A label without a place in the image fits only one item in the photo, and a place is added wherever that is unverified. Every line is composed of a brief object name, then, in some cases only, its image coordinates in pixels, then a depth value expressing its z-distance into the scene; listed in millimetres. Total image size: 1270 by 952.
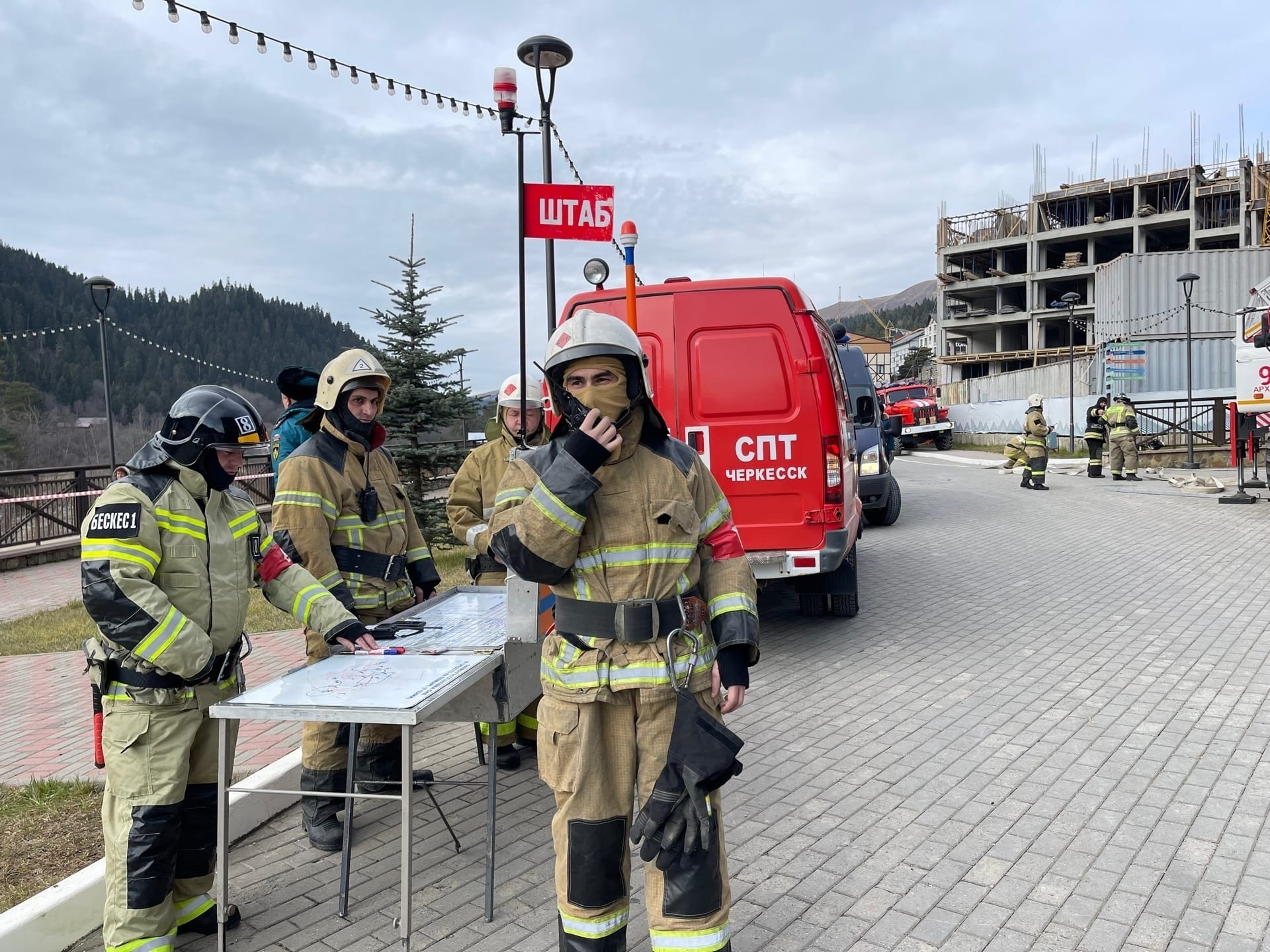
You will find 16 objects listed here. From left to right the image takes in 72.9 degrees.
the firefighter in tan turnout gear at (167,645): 2619
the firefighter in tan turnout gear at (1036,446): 16859
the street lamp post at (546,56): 5273
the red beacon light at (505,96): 4480
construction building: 55781
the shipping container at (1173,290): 32188
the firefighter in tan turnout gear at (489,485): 4723
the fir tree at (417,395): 10992
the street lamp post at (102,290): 15352
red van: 6094
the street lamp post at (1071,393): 27859
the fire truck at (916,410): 33938
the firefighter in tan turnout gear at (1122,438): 18891
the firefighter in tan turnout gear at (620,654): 2287
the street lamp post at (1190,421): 20002
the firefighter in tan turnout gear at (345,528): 3617
